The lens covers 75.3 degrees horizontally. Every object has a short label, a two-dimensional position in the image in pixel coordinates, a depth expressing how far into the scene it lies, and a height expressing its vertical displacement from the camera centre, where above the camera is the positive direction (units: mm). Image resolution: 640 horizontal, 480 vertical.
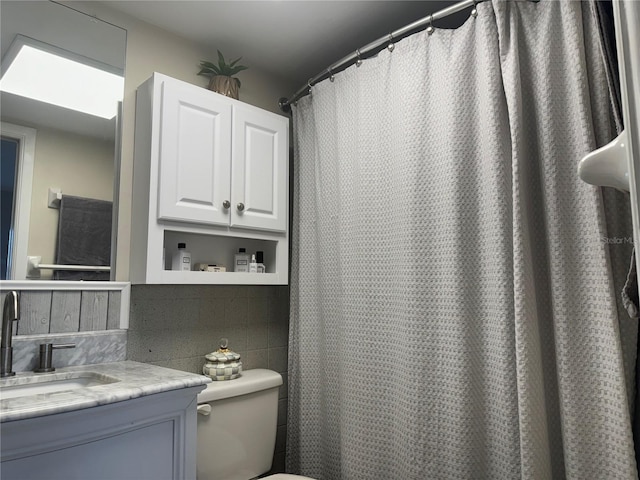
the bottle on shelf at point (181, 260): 1666 +96
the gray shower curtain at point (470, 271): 1135 +43
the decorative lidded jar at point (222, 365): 1719 -342
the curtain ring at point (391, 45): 1634 +939
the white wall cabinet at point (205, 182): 1563 +417
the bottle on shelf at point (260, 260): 1947 +112
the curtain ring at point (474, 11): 1377 +900
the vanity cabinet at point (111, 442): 910 -388
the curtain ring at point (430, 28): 1507 +926
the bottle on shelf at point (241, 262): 1887 +98
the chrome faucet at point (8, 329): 1268 -139
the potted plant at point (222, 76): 1868 +947
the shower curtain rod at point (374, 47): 1442 +968
